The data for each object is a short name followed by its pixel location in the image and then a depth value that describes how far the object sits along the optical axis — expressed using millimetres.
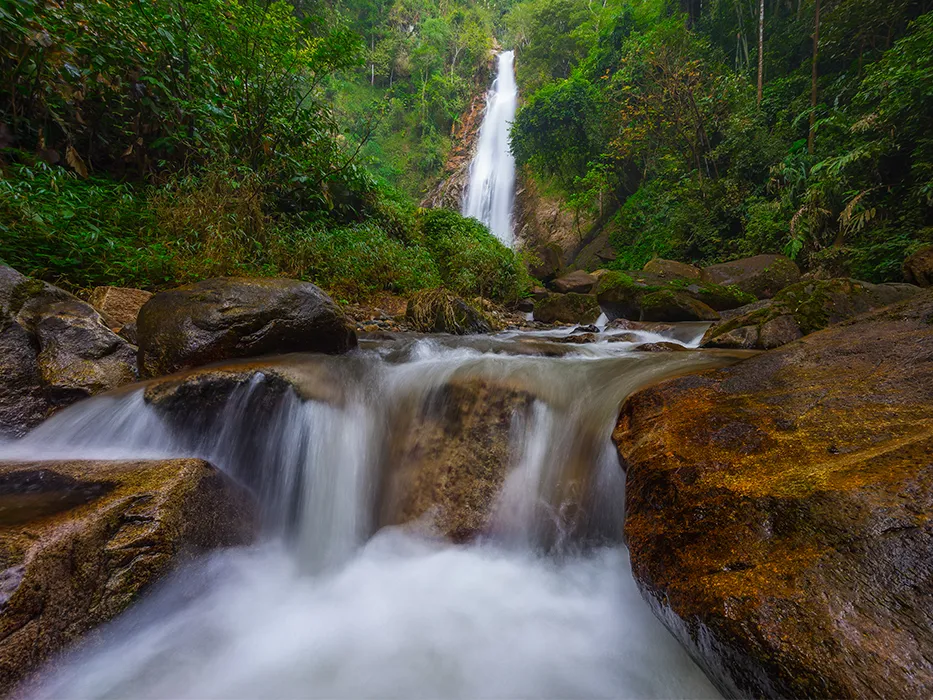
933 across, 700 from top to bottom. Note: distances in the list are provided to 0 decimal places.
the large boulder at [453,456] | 2502
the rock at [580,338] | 6375
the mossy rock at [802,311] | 4086
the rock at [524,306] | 10406
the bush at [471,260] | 9359
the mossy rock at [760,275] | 8125
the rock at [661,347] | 4948
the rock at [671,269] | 9565
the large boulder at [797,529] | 952
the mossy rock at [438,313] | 6387
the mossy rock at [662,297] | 7500
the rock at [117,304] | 3919
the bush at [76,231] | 3832
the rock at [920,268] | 5336
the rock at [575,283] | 12164
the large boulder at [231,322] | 3232
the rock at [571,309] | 8930
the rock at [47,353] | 2793
